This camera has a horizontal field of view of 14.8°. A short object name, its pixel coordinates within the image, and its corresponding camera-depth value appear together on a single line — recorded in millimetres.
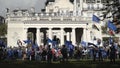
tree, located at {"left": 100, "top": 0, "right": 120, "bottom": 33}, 39016
